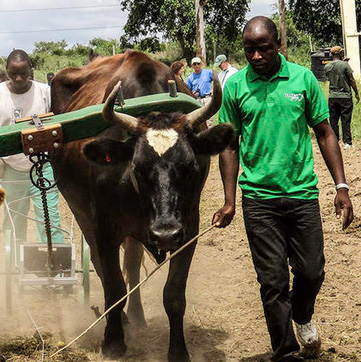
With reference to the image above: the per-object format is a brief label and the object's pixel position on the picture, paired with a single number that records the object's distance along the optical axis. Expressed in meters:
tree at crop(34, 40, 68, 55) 102.94
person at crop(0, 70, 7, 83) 15.17
